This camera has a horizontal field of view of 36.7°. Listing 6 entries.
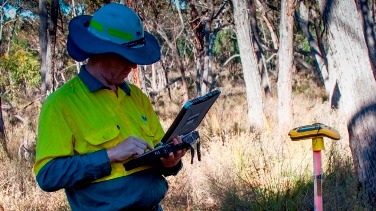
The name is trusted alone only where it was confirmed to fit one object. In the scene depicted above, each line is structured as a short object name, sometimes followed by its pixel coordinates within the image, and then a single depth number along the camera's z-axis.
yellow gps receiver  2.76
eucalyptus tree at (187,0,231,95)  15.22
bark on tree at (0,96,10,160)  6.50
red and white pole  2.80
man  1.91
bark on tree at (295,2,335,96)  14.43
